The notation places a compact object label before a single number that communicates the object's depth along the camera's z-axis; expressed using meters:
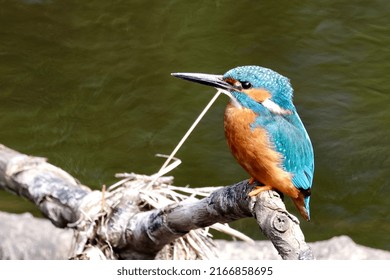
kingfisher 5.29
